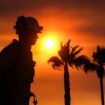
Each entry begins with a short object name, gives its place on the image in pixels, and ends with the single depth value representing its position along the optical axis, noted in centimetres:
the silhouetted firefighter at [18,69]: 730
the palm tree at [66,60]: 5719
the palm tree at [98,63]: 6669
